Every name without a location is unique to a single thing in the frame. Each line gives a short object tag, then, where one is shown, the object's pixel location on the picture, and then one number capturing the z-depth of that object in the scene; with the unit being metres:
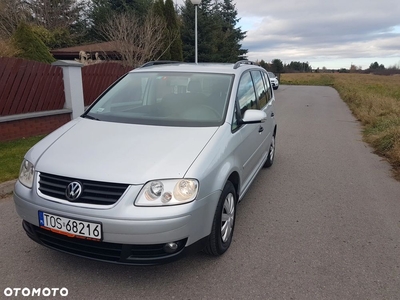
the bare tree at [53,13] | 28.19
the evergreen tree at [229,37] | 32.56
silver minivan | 2.49
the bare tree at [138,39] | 16.53
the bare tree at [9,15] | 23.72
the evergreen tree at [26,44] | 11.56
